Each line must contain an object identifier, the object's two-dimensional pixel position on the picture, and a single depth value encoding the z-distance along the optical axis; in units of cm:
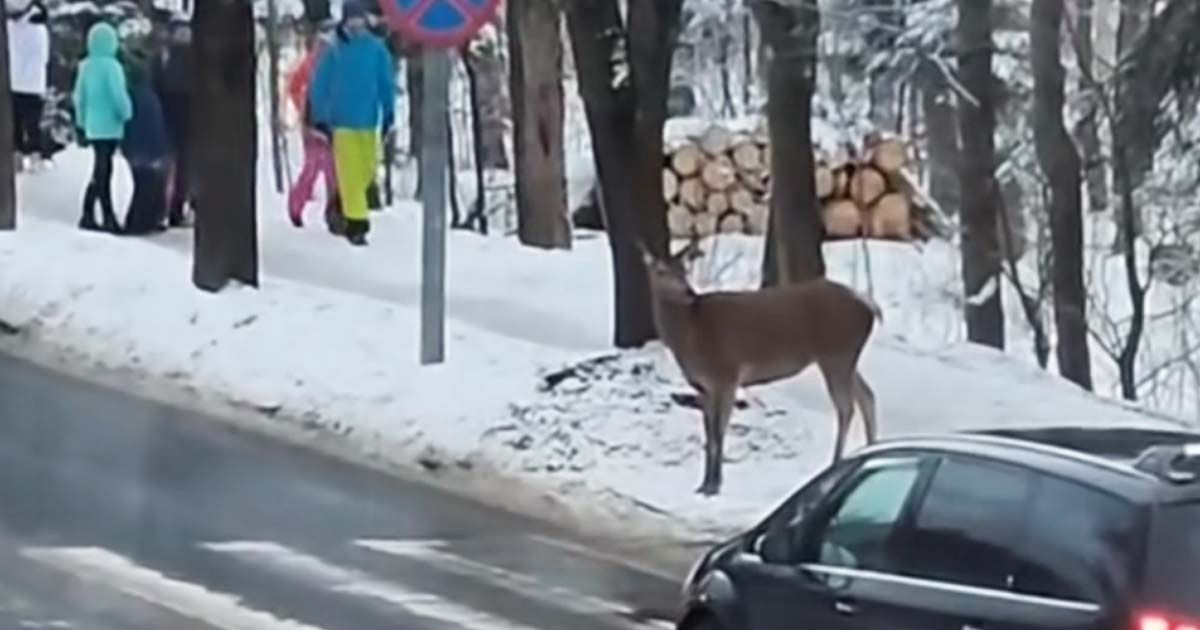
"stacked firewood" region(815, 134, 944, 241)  3706
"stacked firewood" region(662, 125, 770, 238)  3625
